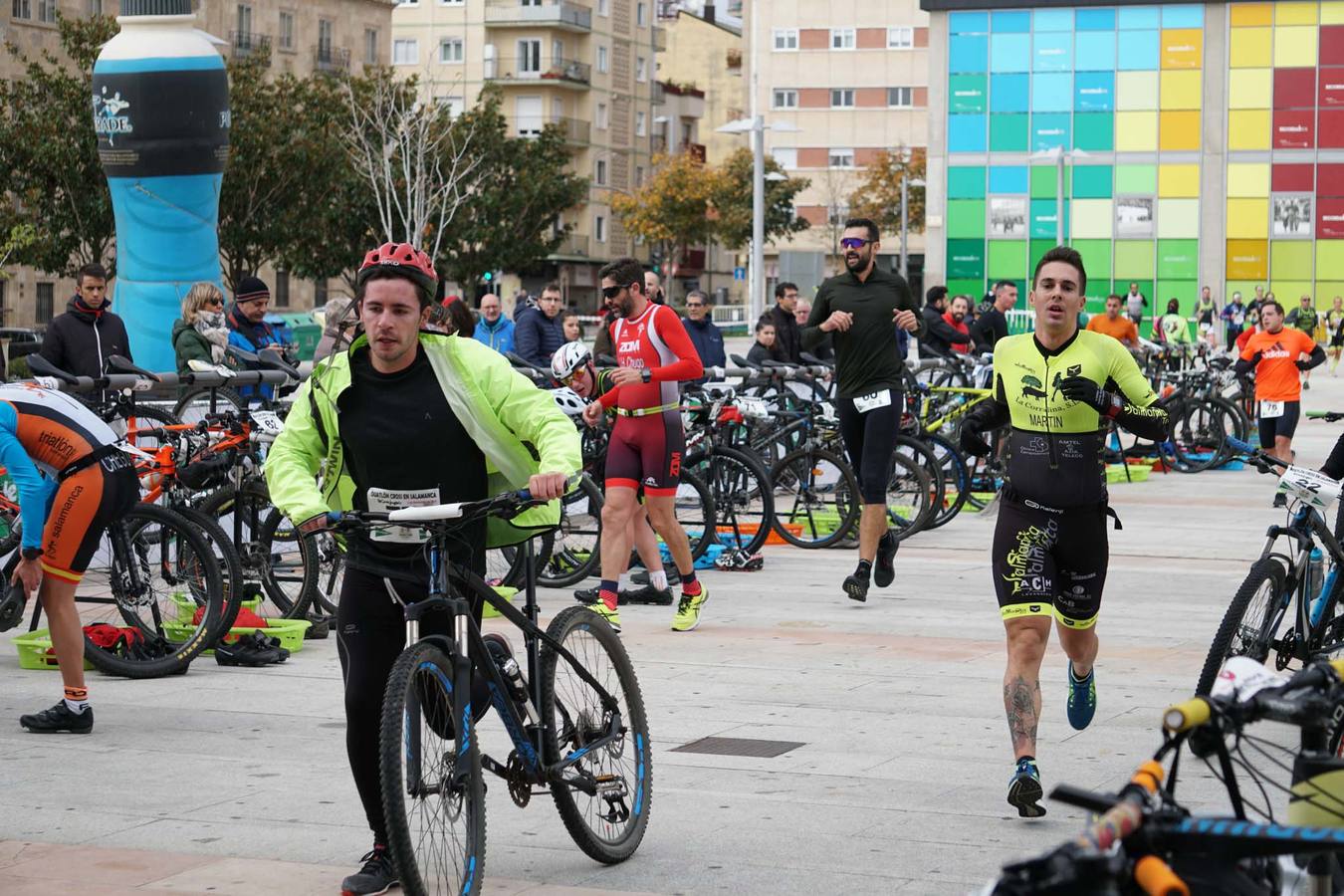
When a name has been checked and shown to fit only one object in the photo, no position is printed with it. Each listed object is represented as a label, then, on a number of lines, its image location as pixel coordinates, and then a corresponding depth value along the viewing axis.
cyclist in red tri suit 11.42
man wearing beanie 15.25
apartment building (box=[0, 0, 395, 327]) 58.12
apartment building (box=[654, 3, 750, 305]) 116.75
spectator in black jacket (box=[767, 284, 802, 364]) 20.62
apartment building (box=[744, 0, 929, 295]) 100.62
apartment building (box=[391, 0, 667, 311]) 94.06
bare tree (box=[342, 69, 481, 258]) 60.56
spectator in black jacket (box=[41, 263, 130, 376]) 14.69
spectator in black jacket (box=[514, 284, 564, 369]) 18.78
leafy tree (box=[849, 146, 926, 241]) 90.44
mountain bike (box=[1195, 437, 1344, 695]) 8.08
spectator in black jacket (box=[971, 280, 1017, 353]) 22.55
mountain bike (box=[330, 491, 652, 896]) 5.35
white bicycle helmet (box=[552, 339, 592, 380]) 12.26
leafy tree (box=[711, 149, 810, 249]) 88.81
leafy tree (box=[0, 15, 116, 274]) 46.19
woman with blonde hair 15.34
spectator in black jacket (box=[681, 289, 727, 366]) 18.92
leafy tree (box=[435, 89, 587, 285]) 69.00
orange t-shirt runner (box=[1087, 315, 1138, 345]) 22.39
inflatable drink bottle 24.17
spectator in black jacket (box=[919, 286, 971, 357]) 22.52
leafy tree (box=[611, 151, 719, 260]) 88.81
